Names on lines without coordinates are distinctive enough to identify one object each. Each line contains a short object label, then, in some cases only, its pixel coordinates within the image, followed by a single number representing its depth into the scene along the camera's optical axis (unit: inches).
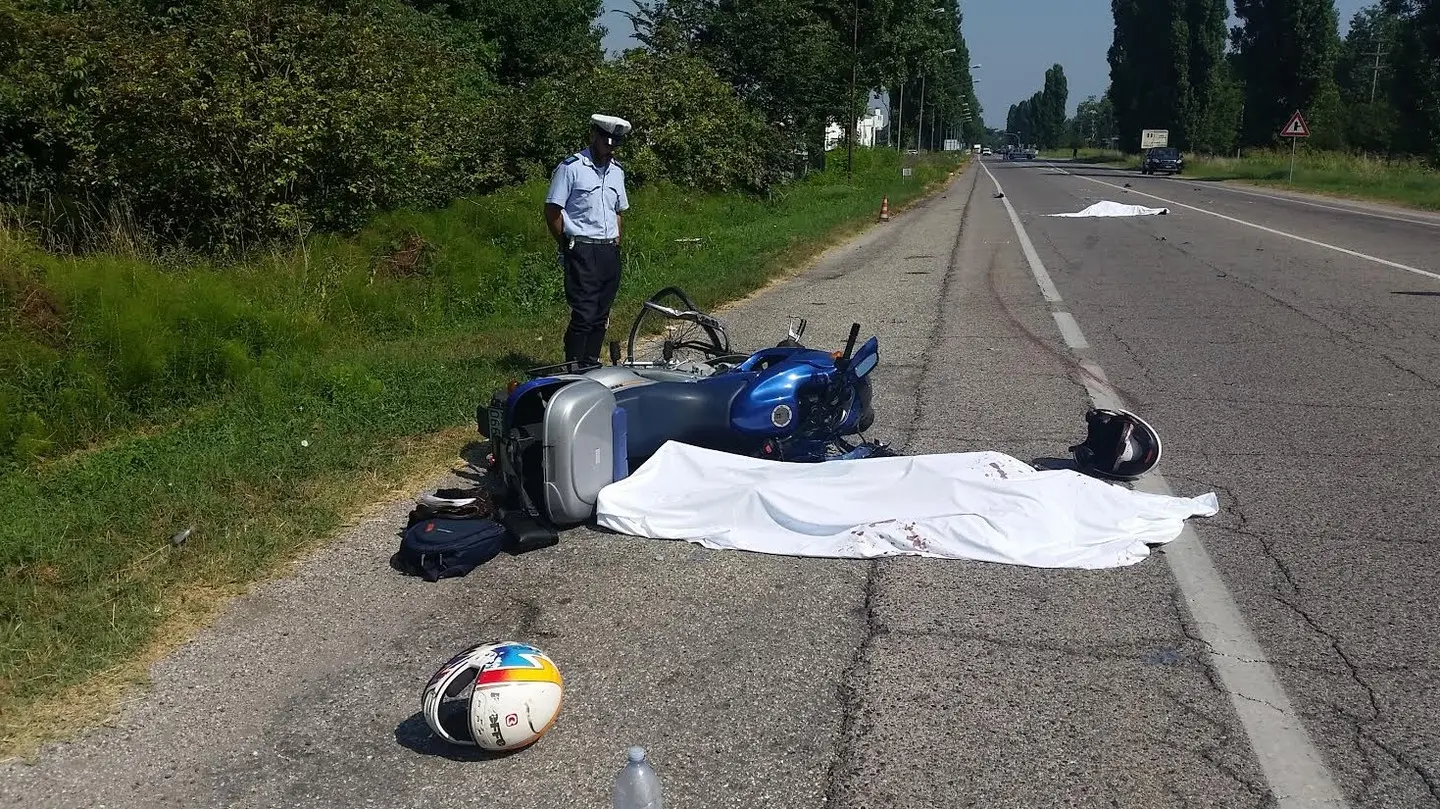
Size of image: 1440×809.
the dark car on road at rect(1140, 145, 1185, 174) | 2421.3
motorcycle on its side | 200.5
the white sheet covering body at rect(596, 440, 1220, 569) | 186.5
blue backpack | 183.3
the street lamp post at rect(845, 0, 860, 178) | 1409.9
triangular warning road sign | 1616.6
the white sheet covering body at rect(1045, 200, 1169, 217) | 1082.1
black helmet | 220.1
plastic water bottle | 103.2
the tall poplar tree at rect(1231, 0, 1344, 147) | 2541.8
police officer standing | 287.0
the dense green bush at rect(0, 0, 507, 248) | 450.3
